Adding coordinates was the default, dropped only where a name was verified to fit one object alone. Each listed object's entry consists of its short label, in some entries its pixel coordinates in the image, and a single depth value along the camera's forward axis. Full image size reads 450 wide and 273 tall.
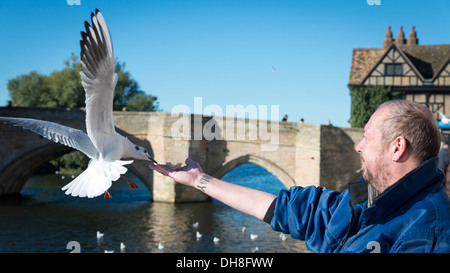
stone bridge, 18.61
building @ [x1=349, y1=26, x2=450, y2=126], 23.09
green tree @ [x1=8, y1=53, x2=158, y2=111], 24.78
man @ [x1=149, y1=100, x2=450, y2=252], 1.27
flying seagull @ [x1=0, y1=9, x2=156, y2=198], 1.78
